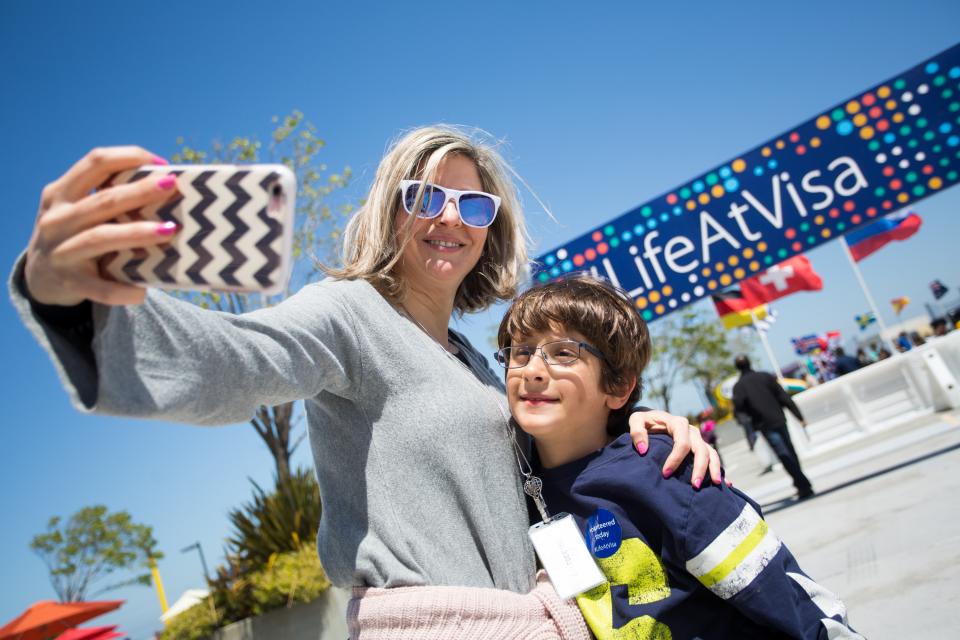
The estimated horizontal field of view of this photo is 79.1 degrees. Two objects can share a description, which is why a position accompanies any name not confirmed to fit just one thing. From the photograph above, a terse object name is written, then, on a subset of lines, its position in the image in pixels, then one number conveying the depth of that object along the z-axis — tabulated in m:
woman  0.77
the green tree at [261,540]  6.72
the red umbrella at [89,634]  7.84
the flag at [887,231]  17.12
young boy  1.47
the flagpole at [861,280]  12.34
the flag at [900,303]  35.24
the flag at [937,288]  29.37
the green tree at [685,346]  33.81
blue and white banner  6.84
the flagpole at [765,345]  16.38
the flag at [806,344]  30.20
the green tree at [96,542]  26.91
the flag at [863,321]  30.29
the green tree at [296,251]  10.53
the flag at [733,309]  16.59
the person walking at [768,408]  7.12
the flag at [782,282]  15.06
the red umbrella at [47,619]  8.05
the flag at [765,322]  16.90
